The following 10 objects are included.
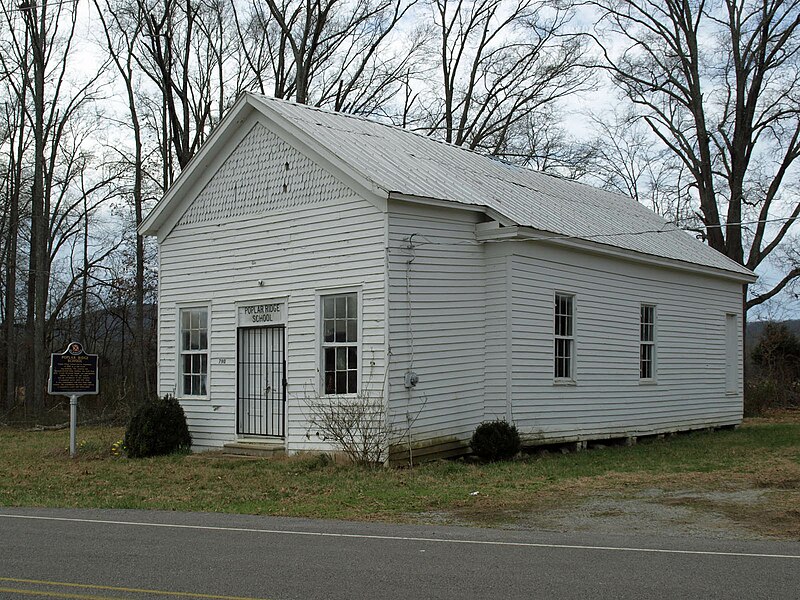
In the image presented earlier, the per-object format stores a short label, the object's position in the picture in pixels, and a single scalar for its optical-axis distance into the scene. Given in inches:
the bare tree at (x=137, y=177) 1254.9
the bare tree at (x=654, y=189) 1466.5
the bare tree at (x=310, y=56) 1242.4
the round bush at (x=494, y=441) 644.1
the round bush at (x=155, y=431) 693.9
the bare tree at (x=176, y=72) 1250.6
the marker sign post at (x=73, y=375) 696.4
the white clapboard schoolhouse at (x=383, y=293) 624.7
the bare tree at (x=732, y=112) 1314.0
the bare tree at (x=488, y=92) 1393.9
